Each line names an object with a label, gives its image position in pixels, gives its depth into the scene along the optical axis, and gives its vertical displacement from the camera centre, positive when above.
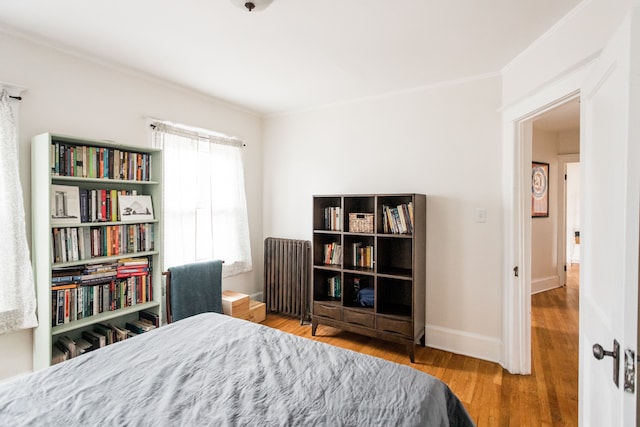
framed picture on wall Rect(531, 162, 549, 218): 4.75 +0.31
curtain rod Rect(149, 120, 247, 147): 2.88 +0.83
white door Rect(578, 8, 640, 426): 0.84 -0.04
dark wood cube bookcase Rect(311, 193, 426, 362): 2.80 -0.56
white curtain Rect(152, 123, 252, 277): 3.01 +0.14
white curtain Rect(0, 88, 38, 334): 2.00 -0.19
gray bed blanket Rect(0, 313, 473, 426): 1.14 -0.75
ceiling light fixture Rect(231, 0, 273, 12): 1.68 +1.14
